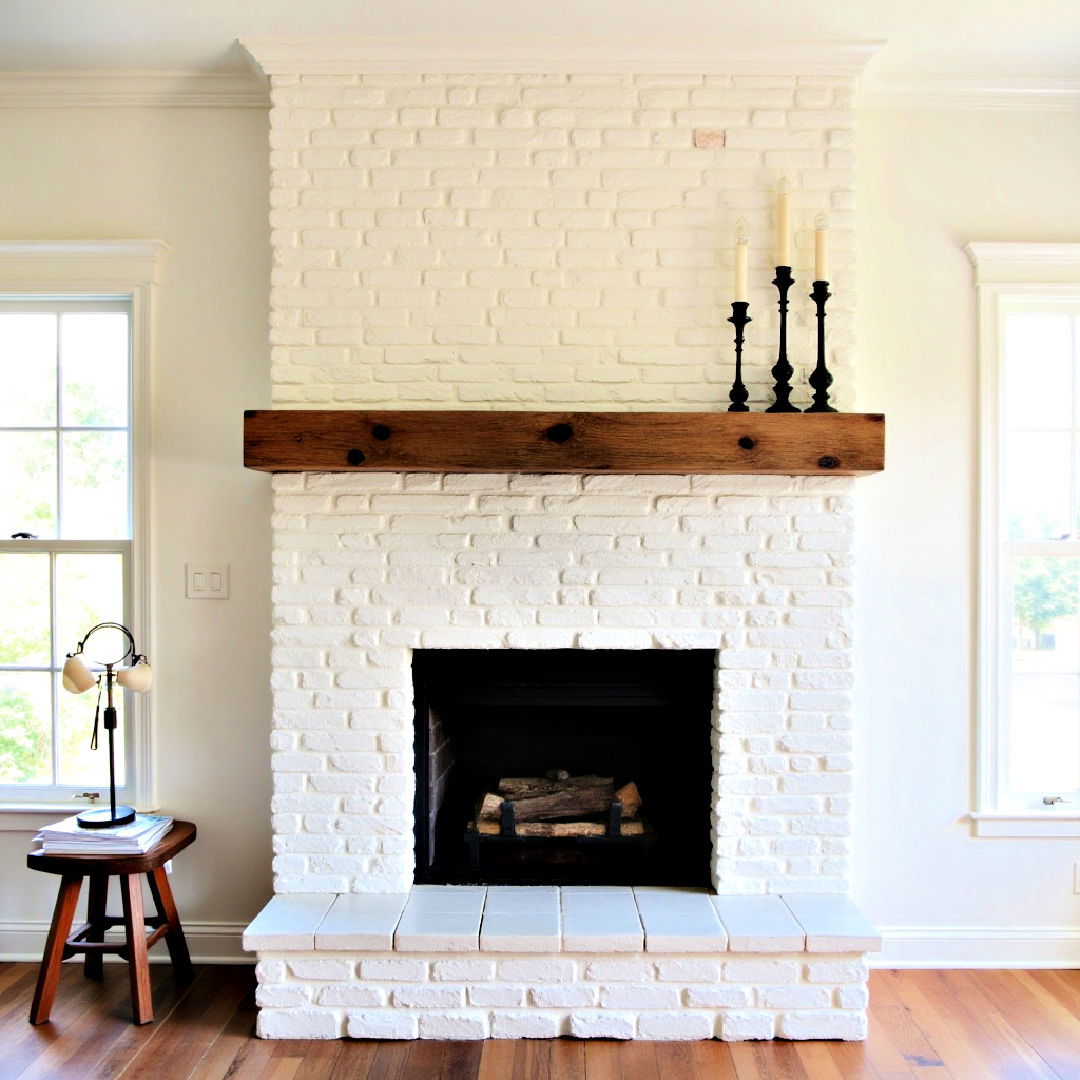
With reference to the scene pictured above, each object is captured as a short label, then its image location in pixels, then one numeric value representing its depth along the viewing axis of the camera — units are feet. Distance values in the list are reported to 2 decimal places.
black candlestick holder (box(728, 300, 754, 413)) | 8.34
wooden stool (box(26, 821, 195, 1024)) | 8.21
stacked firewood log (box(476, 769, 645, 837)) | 9.04
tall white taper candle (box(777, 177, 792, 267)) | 8.31
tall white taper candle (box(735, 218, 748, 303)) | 8.30
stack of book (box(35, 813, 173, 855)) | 8.32
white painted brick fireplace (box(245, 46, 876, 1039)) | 8.62
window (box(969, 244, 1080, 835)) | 9.39
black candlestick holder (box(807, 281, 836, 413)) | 8.36
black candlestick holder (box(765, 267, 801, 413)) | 8.41
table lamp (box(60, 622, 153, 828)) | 8.50
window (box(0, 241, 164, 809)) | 9.66
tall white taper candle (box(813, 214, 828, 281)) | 8.29
